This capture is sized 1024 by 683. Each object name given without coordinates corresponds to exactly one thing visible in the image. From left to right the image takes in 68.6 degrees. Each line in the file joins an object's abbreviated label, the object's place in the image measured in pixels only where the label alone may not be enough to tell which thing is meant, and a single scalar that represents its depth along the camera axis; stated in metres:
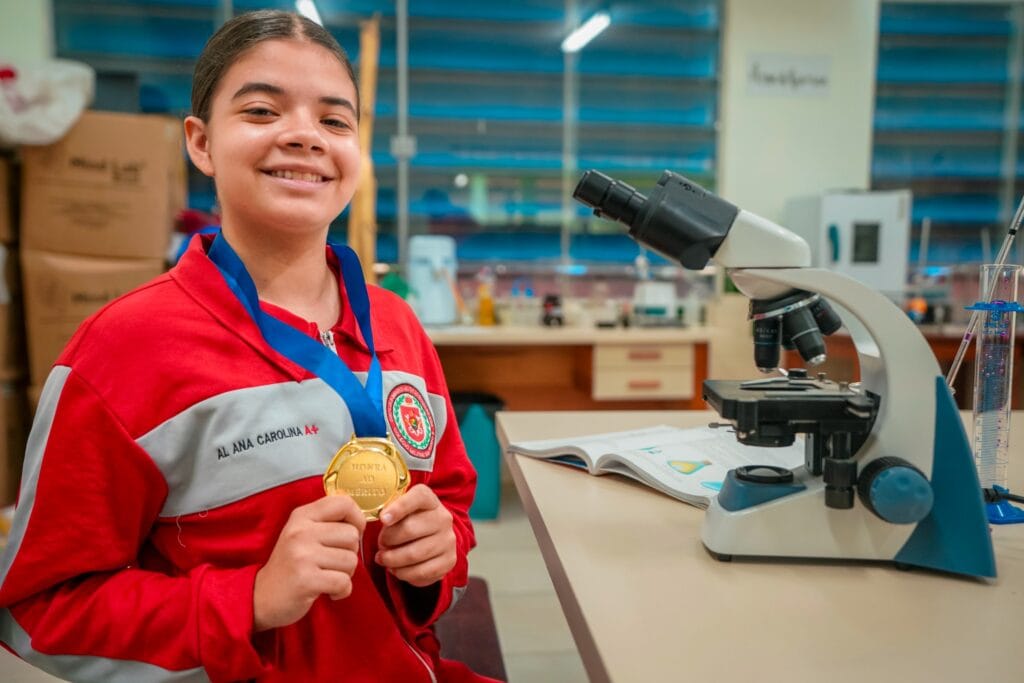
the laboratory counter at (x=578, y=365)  3.29
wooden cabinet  3.30
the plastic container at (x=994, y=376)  1.00
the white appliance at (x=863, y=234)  3.73
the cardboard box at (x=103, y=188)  3.04
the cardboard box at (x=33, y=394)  3.12
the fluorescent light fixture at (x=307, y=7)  3.94
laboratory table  0.59
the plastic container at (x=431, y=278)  3.53
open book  1.03
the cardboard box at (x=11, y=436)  3.09
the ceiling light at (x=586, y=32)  4.18
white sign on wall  4.03
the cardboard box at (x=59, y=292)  3.06
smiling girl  0.76
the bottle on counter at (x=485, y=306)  3.75
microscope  0.77
